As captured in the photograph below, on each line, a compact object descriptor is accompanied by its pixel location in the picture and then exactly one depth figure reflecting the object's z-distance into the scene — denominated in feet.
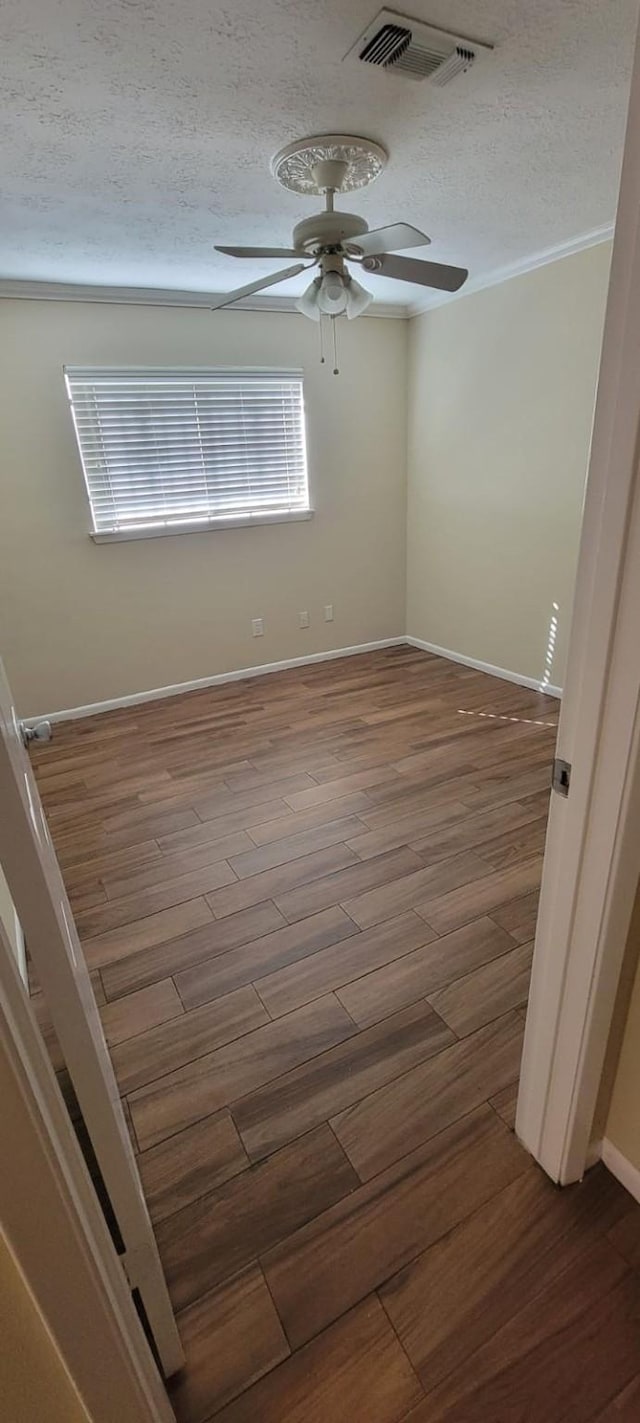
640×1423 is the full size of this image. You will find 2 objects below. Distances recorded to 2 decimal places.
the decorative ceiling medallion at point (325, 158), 6.20
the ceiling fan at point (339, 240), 6.30
